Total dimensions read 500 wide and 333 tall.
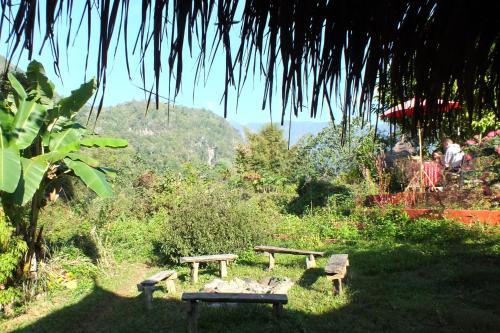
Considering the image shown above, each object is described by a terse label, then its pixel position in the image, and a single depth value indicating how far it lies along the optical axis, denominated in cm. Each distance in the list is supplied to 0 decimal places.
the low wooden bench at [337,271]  595
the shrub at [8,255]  659
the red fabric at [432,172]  1049
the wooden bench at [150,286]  645
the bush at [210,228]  875
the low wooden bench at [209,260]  782
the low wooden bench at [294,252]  807
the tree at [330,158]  1288
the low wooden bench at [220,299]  508
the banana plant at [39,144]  606
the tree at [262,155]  1519
